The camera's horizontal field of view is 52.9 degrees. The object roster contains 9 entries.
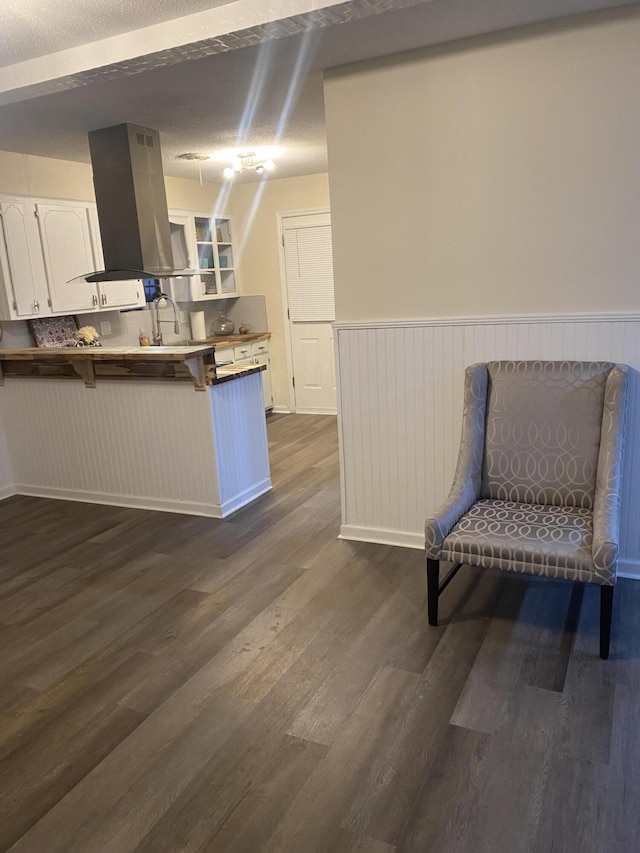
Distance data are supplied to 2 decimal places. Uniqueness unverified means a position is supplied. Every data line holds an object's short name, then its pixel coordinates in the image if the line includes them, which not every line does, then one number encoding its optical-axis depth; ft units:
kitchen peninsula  13.19
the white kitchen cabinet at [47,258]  13.93
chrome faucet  18.84
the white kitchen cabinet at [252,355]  20.40
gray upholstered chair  7.95
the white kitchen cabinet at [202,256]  19.81
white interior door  21.34
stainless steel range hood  12.98
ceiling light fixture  16.51
